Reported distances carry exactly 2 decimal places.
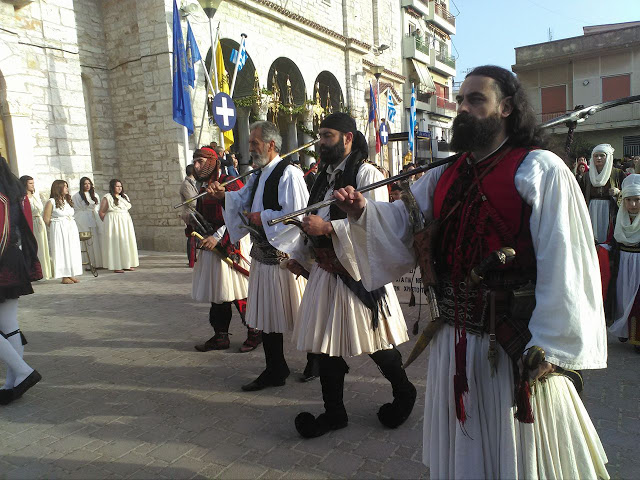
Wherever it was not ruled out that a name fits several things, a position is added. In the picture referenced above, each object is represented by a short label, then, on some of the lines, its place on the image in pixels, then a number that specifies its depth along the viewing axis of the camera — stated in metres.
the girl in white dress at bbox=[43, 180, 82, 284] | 9.33
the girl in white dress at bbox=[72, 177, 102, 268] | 10.47
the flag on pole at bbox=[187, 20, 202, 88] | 10.41
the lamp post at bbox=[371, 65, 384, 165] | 17.83
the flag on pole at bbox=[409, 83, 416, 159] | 21.72
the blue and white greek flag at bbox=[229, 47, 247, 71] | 11.22
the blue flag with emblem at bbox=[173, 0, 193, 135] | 9.98
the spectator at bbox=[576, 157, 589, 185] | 9.10
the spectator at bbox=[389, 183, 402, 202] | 7.55
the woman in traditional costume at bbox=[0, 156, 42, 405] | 3.95
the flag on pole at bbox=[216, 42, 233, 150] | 10.64
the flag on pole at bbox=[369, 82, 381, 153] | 18.25
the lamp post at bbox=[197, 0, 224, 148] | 8.81
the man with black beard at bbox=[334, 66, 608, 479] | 1.73
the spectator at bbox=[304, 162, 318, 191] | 7.86
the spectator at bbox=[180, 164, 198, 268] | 8.76
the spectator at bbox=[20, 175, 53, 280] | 9.17
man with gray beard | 3.90
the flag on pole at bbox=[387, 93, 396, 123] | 22.14
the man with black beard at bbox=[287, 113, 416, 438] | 3.10
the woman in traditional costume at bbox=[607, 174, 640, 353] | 4.83
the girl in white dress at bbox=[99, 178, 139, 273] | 10.40
